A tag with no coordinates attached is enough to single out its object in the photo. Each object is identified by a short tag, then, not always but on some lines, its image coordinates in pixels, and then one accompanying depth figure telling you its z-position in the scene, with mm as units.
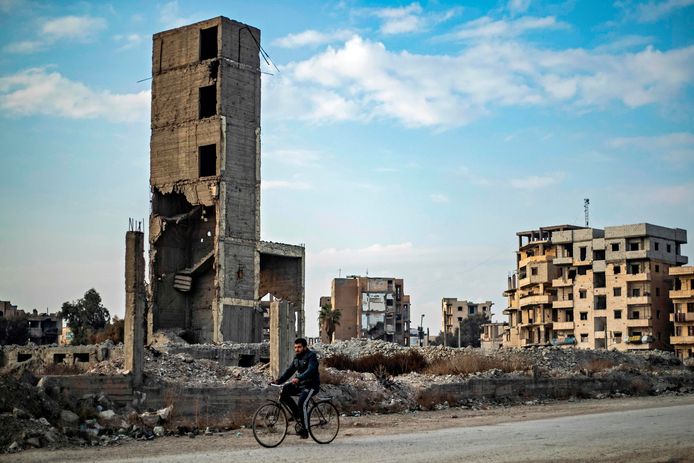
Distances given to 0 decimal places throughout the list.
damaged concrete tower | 52781
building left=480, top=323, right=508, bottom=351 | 110375
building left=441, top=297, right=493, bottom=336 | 133000
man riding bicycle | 14008
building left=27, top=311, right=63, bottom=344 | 96625
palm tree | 96562
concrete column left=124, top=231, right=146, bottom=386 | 19250
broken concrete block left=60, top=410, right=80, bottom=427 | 16422
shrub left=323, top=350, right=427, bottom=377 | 32375
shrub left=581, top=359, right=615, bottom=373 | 35378
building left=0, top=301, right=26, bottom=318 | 100138
